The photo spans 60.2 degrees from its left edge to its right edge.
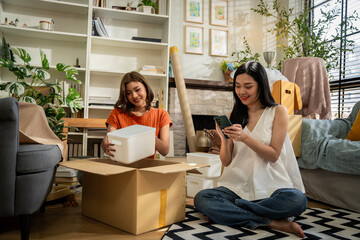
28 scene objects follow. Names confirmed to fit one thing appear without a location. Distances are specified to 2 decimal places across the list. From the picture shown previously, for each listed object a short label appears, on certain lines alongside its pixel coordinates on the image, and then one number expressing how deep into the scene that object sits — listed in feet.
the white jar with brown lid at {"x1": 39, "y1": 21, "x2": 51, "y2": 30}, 11.20
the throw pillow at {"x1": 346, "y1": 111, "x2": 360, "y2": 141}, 6.93
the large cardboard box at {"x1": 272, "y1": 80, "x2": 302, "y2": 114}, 7.96
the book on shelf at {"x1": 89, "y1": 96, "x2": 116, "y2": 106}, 11.89
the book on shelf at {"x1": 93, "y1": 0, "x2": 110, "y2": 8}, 11.80
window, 11.34
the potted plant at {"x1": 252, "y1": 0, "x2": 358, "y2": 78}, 11.42
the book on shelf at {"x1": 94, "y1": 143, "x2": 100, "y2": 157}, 12.22
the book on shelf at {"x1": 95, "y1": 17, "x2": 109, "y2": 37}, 11.73
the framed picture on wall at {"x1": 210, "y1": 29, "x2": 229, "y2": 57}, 13.74
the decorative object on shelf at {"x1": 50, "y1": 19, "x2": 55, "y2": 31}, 11.41
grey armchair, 3.71
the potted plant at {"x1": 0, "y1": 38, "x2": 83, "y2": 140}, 7.22
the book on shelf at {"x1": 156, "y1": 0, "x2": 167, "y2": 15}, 12.53
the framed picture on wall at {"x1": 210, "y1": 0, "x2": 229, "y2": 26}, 13.80
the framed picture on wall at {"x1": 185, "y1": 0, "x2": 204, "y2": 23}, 13.44
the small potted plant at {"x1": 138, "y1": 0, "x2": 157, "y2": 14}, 12.26
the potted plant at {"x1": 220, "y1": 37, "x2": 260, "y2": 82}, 13.26
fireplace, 12.51
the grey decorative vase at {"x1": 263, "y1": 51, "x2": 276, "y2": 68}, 10.50
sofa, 6.10
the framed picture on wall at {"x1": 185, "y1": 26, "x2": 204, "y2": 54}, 13.41
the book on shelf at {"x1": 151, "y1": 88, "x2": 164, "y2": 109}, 12.50
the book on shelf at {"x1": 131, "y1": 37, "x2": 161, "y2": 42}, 12.25
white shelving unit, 11.57
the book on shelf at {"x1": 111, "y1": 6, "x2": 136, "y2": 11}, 12.11
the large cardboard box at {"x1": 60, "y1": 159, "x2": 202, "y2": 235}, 4.37
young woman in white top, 4.72
